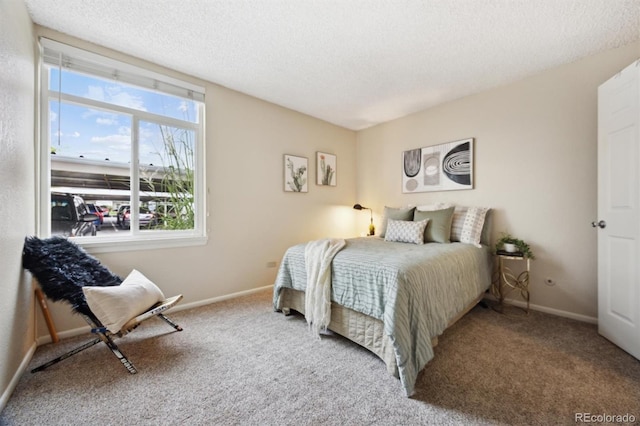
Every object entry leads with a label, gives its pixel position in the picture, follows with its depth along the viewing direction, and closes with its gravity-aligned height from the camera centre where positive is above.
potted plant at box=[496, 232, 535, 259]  2.53 -0.35
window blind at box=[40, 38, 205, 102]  2.12 +1.34
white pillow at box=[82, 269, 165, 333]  1.66 -0.62
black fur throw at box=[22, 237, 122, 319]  1.72 -0.41
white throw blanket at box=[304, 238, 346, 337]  2.04 -0.59
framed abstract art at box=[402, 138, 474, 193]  3.19 +0.61
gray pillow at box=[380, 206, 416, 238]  3.31 -0.03
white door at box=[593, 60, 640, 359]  1.79 +0.01
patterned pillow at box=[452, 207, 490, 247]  2.75 -0.16
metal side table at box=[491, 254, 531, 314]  2.64 -0.74
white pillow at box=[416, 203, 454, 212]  3.21 +0.06
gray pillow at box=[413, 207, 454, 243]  2.81 -0.16
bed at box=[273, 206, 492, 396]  1.53 -0.61
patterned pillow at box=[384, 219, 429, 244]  2.86 -0.23
